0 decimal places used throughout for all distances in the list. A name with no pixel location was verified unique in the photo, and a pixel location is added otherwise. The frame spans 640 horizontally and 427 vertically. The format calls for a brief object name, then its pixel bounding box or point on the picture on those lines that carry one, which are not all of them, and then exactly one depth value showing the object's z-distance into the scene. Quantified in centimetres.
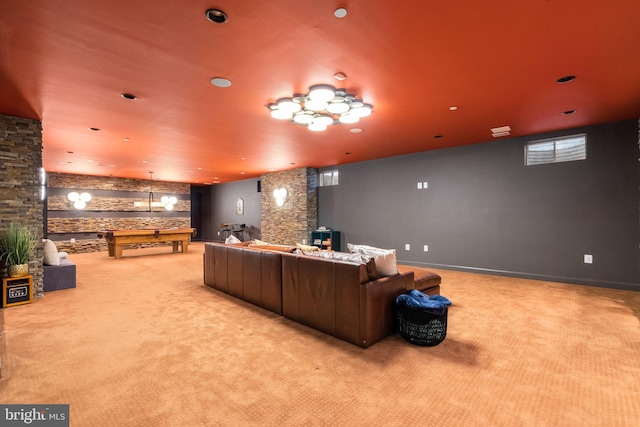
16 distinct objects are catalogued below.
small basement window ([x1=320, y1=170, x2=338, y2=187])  873
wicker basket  273
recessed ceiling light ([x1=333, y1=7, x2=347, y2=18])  202
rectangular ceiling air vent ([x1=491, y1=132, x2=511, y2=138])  529
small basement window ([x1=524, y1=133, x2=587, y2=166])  506
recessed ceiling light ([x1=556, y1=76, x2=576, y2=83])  308
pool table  838
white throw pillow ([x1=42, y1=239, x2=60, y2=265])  507
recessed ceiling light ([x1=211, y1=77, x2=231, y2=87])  311
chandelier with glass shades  333
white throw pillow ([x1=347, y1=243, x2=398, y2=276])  303
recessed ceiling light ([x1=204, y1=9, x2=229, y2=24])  205
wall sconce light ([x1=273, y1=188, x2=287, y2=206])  948
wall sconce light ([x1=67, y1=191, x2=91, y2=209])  1004
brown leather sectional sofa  275
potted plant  412
